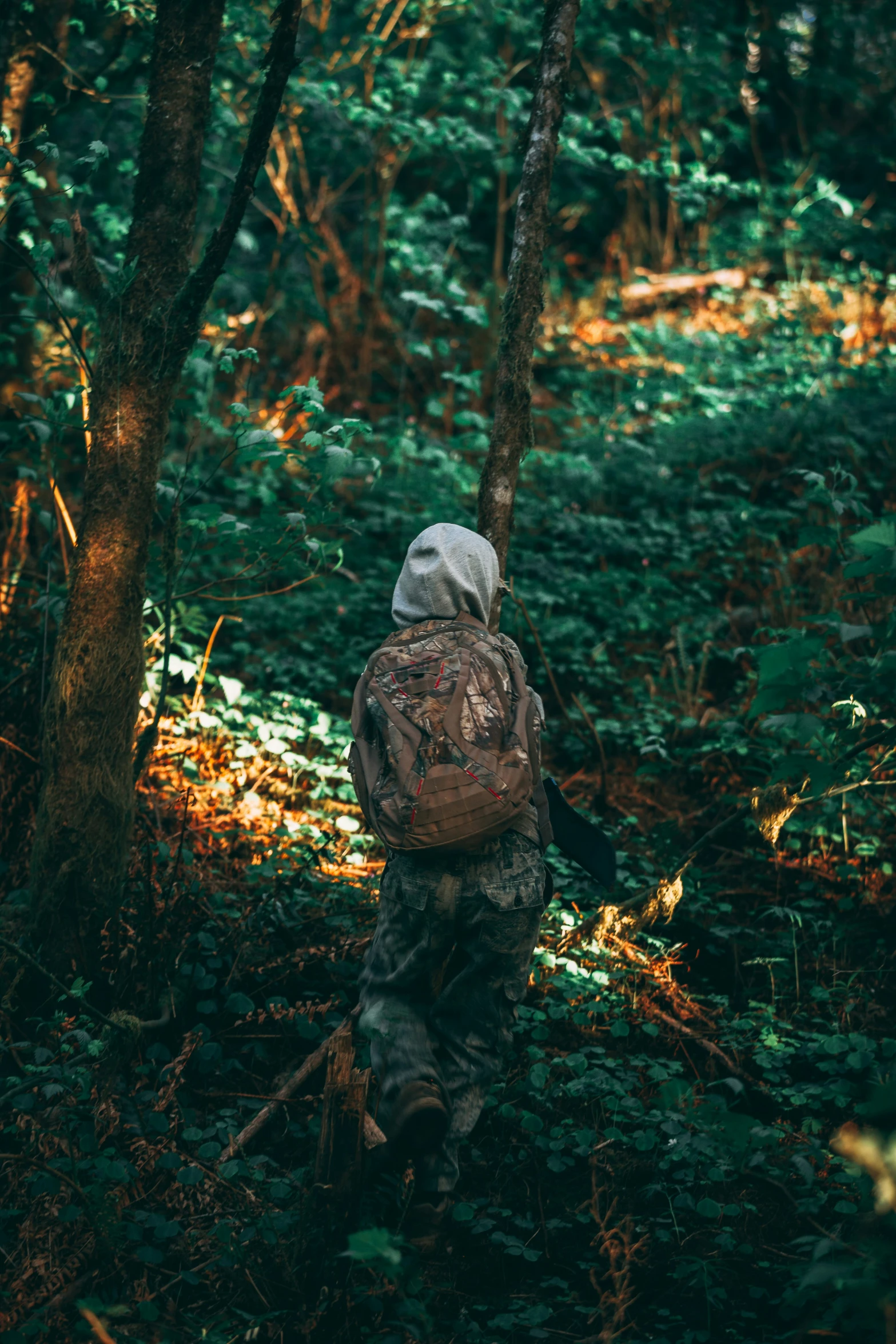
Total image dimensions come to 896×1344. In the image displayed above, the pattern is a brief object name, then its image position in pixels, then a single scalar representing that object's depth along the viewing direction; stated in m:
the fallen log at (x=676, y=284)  11.20
